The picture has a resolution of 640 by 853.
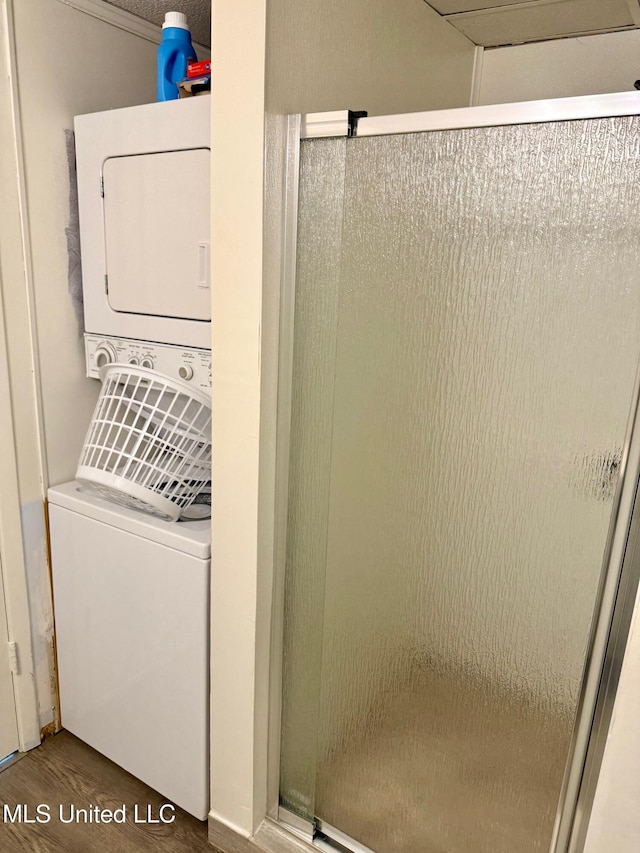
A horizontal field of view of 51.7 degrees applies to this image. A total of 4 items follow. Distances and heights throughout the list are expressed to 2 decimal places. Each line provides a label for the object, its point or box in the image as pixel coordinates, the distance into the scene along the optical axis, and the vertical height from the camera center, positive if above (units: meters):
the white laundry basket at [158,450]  1.58 -0.49
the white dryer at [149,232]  1.59 +0.04
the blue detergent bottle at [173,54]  1.71 +0.49
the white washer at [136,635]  1.64 -1.01
